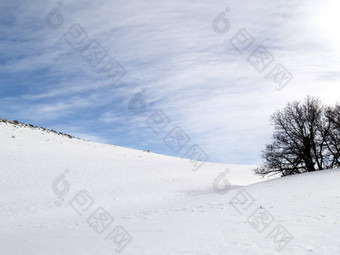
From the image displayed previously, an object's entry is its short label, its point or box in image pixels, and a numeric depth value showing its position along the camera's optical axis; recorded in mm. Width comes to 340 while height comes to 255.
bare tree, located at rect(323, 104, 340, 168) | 25891
